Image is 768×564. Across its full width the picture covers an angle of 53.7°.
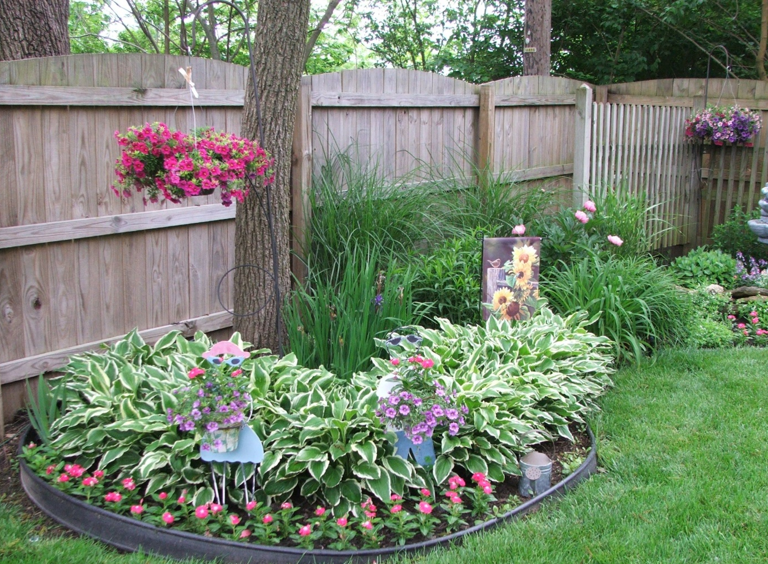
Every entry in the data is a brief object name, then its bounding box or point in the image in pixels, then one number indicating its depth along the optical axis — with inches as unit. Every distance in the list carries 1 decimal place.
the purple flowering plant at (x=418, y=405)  119.0
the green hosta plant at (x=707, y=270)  263.1
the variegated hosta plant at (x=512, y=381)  128.7
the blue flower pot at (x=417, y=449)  124.7
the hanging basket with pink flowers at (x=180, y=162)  127.1
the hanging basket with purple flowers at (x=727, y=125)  312.2
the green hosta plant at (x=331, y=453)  116.6
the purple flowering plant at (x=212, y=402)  110.3
